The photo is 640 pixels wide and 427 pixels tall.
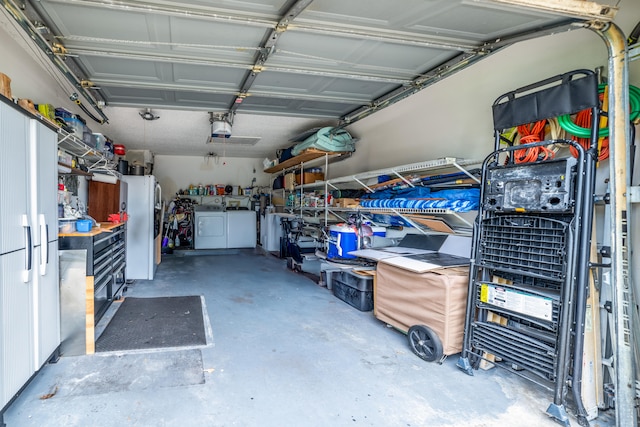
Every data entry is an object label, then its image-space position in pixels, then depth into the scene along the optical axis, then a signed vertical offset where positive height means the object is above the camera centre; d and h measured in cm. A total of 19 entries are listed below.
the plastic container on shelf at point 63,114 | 310 +77
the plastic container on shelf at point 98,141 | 392 +70
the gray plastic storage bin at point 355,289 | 387 -94
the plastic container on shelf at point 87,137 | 360 +67
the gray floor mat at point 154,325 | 297 -116
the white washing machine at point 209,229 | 841 -59
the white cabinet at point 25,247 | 184 -27
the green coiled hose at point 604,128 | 199 +54
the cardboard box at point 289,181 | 684 +48
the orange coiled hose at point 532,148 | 243 +43
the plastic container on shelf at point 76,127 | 319 +70
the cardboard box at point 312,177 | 620 +50
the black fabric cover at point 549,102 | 200 +66
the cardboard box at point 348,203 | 460 +4
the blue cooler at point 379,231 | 446 -30
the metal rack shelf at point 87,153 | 300 +52
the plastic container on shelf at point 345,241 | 437 -42
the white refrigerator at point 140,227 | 532 -37
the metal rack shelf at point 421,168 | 289 +37
